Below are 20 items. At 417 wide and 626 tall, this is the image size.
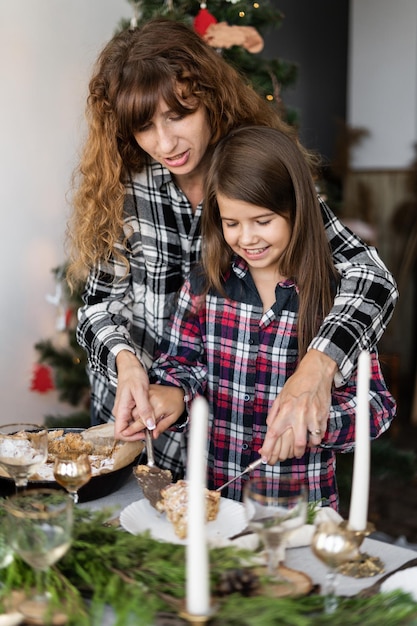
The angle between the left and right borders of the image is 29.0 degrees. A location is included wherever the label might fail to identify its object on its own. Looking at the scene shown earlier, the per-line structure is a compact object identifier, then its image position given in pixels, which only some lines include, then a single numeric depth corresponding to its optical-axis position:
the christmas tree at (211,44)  2.66
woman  1.70
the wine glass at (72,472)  1.41
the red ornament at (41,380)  3.27
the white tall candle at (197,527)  0.87
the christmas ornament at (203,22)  2.62
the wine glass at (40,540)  1.10
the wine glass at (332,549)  1.09
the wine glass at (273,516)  1.11
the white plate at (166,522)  1.37
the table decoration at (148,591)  1.01
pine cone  1.09
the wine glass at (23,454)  1.42
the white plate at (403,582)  1.16
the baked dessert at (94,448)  1.61
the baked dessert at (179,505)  1.36
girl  1.77
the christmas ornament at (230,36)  2.62
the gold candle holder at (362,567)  1.24
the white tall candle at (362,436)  1.11
